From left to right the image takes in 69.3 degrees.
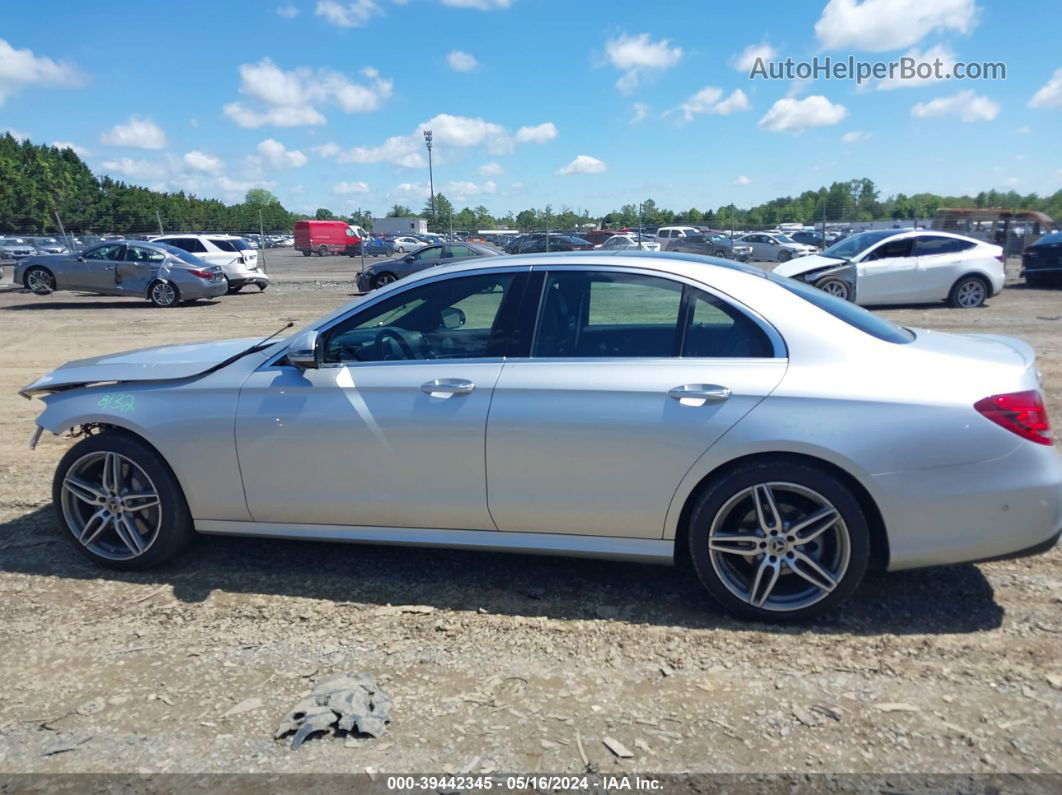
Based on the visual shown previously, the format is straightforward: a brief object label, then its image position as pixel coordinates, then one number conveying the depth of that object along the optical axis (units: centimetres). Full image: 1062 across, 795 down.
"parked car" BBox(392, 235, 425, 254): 5197
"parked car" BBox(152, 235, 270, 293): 2080
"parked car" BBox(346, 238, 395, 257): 5224
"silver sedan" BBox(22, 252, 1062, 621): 321
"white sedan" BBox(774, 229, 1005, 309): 1456
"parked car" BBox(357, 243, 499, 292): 2062
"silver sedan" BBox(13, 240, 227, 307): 1820
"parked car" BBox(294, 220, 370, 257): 6125
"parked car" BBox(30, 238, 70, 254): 3438
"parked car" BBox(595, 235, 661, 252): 3017
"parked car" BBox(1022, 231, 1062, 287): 1930
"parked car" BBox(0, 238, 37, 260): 3659
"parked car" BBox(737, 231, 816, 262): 3481
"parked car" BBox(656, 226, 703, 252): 3480
